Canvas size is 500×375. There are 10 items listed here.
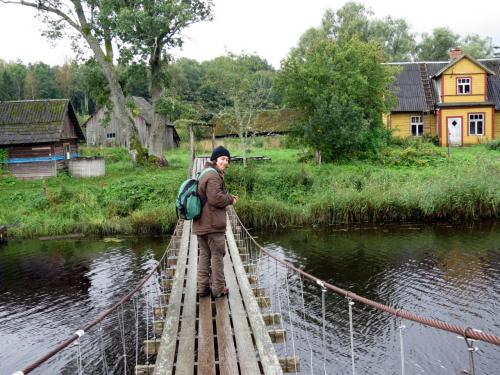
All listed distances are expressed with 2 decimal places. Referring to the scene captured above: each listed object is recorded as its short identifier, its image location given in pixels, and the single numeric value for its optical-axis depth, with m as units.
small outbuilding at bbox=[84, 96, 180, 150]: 40.56
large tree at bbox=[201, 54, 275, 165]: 29.19
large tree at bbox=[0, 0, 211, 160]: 23.78
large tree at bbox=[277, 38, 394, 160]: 25.73
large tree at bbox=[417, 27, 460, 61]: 53.00
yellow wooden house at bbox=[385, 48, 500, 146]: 32.38
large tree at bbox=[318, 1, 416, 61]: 46.72
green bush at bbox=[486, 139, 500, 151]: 29.72
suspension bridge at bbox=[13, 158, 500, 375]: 5.43
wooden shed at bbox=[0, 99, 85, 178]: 26.97
